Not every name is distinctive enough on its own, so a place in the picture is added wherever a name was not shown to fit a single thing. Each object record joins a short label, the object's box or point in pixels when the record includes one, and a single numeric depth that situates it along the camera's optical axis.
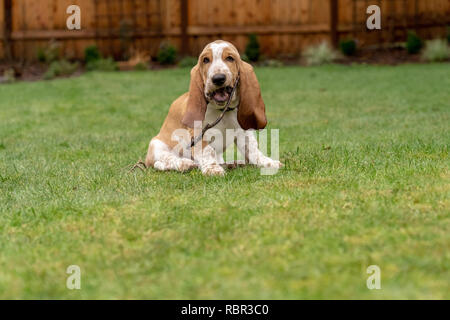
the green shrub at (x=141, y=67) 18.31
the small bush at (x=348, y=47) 18.52
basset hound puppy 5.04
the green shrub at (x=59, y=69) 17.33
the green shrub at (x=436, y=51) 17.36
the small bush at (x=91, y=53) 18.83
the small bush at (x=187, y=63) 18.35
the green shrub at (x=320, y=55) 18.00
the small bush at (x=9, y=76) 17.00
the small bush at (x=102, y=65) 18.17
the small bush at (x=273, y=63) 18.11
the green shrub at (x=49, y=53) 19.03
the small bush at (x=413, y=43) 18.20
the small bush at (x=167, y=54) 18.89
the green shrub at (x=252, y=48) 18.78
